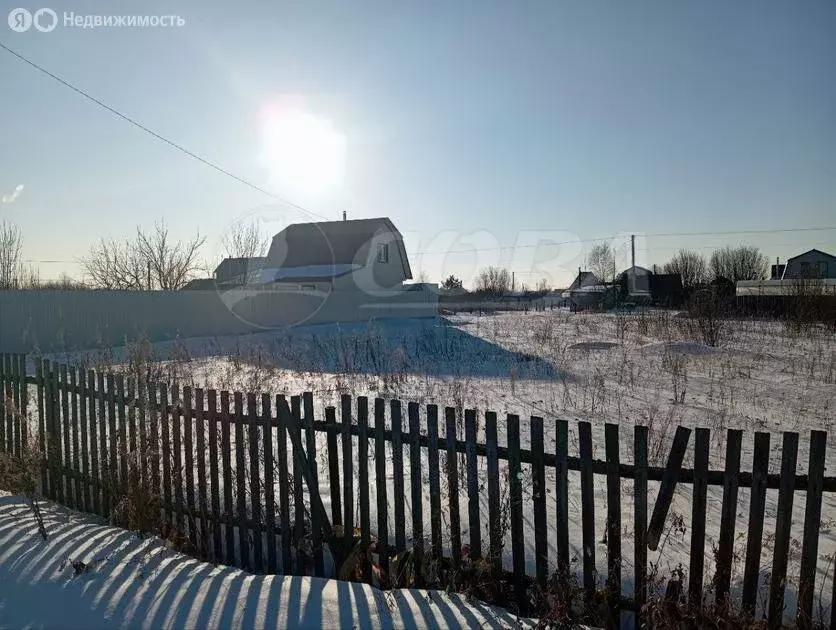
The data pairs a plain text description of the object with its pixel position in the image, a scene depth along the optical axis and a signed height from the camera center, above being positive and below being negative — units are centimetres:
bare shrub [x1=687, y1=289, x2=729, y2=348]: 1359 -70
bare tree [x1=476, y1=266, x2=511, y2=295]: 7719 +128
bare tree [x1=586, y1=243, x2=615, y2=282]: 6400 +361
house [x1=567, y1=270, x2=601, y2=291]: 6876 +152
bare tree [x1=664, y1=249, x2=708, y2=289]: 6181 +337
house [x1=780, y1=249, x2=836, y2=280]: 5422 +365
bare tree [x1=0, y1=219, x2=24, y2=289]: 2548 +75
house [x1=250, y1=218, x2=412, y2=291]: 3191 +199
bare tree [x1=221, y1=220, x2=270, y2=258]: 3191 +232
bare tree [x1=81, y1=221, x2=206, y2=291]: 2692 +57
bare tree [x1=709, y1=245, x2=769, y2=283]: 6475 +366
